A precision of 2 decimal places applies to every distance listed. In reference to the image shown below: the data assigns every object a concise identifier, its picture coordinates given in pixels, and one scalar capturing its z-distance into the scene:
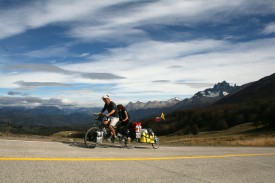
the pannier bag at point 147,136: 15.93
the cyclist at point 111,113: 13.99
